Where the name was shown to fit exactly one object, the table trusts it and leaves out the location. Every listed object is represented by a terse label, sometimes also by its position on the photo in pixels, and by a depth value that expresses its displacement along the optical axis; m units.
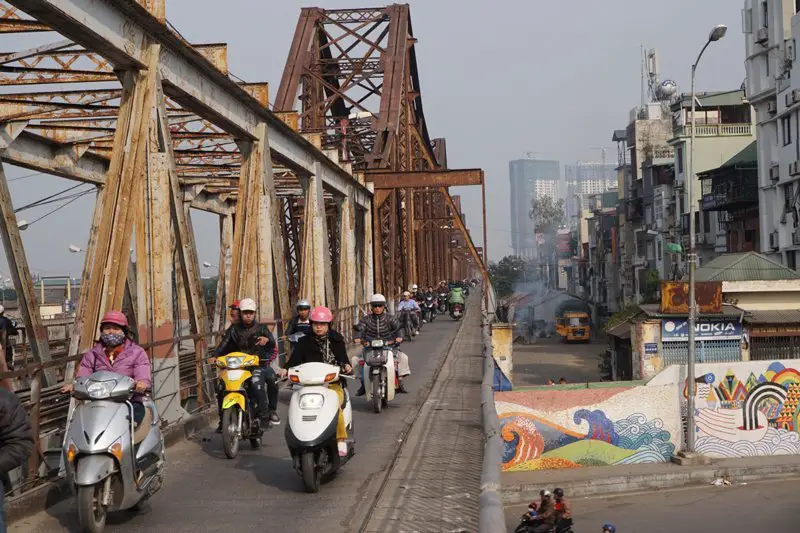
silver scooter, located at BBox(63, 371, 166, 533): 6.17
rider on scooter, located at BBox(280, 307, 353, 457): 9.18
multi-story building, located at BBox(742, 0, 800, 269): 42.12
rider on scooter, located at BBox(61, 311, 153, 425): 7.22
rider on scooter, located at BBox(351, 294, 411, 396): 14.01
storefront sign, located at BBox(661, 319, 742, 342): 32.28
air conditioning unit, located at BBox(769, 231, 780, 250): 44.50
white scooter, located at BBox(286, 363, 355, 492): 7.78
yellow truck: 69.12
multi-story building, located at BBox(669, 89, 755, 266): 56.09
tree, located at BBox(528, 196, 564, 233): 181.25
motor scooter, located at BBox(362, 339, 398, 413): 13.55
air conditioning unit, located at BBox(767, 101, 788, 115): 44.31
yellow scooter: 9.47
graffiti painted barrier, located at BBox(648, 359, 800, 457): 23.81
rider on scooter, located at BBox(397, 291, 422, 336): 27.62
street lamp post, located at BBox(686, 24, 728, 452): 22.11
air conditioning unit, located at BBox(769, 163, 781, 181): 43.89
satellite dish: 72.75
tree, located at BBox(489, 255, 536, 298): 125.49
